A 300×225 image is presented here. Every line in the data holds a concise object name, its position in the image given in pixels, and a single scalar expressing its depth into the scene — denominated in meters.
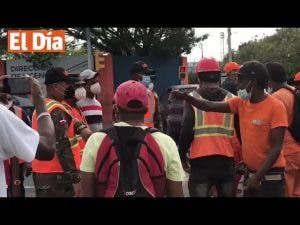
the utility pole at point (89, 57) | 17.28
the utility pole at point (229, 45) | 28.54
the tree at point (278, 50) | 30.22
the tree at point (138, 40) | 21.12
